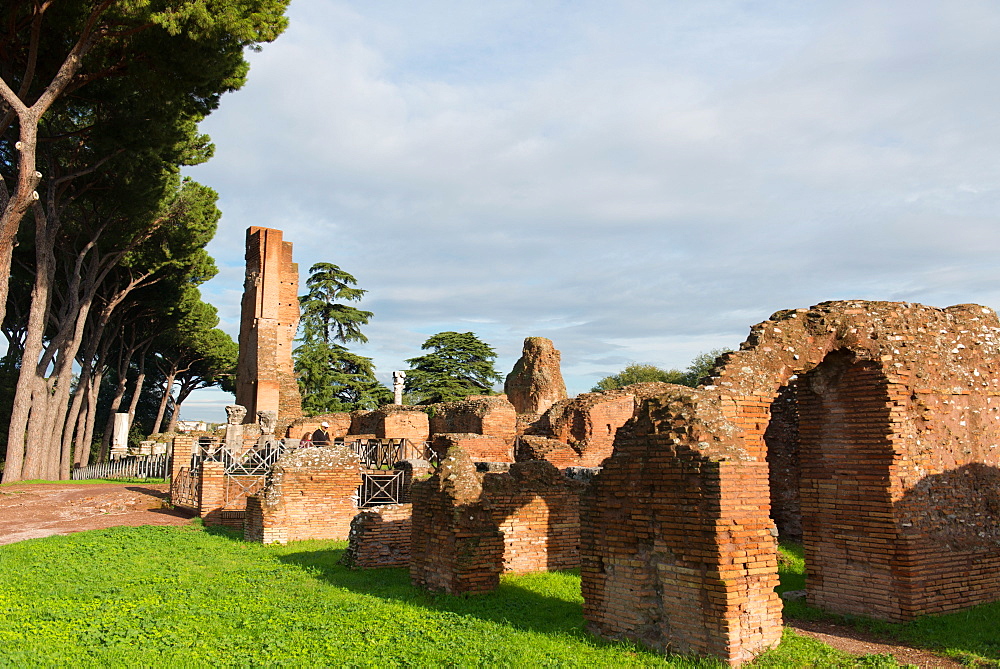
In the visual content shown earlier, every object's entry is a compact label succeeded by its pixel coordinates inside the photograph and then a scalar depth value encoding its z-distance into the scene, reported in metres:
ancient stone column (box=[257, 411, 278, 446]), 24.73
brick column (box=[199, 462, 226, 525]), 14.54
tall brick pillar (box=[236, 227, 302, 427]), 30.69
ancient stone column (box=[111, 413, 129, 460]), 31.08
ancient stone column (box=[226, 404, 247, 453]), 20.70
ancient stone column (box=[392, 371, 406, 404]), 27.28
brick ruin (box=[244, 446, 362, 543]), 11.41
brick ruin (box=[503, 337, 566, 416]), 23.23
